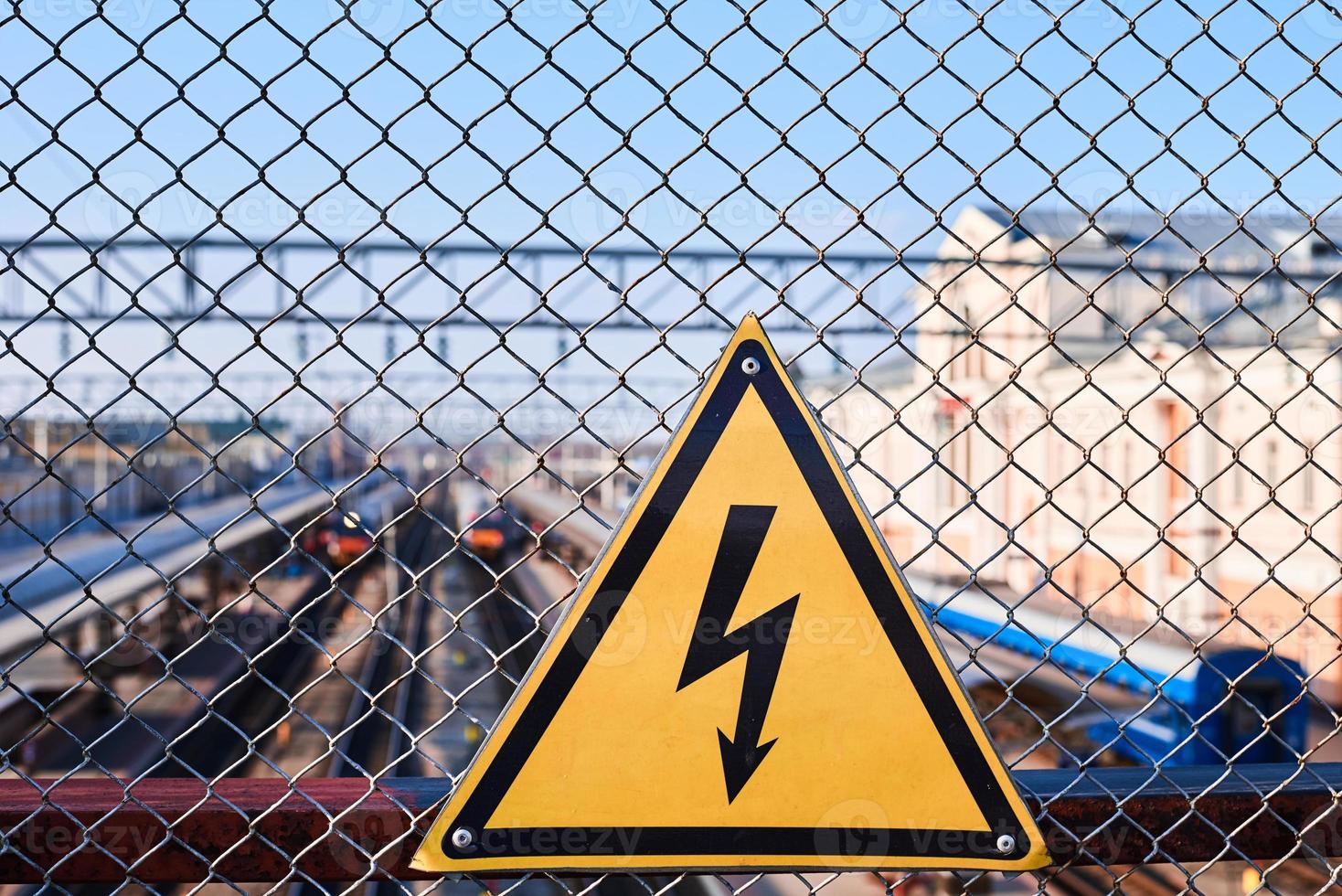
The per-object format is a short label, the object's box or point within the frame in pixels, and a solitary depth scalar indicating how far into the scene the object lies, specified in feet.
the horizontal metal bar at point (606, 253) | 33.35
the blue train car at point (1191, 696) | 25.79
